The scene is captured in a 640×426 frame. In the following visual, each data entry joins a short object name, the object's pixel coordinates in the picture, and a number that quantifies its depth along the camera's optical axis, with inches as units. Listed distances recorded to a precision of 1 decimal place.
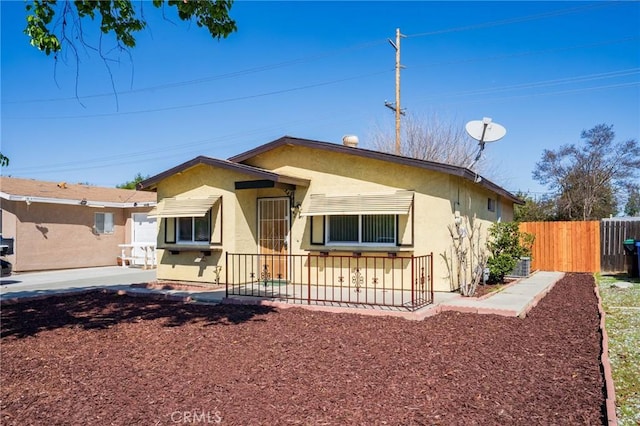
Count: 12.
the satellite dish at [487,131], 405.7
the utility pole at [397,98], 770.8
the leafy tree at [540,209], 1122.0
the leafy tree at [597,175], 1149.1
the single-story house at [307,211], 395.2
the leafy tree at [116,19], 233.9
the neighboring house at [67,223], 654.5
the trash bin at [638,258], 537.4
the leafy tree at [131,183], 1995.7
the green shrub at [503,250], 462.6
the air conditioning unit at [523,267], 551.5
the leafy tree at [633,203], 1154.0
